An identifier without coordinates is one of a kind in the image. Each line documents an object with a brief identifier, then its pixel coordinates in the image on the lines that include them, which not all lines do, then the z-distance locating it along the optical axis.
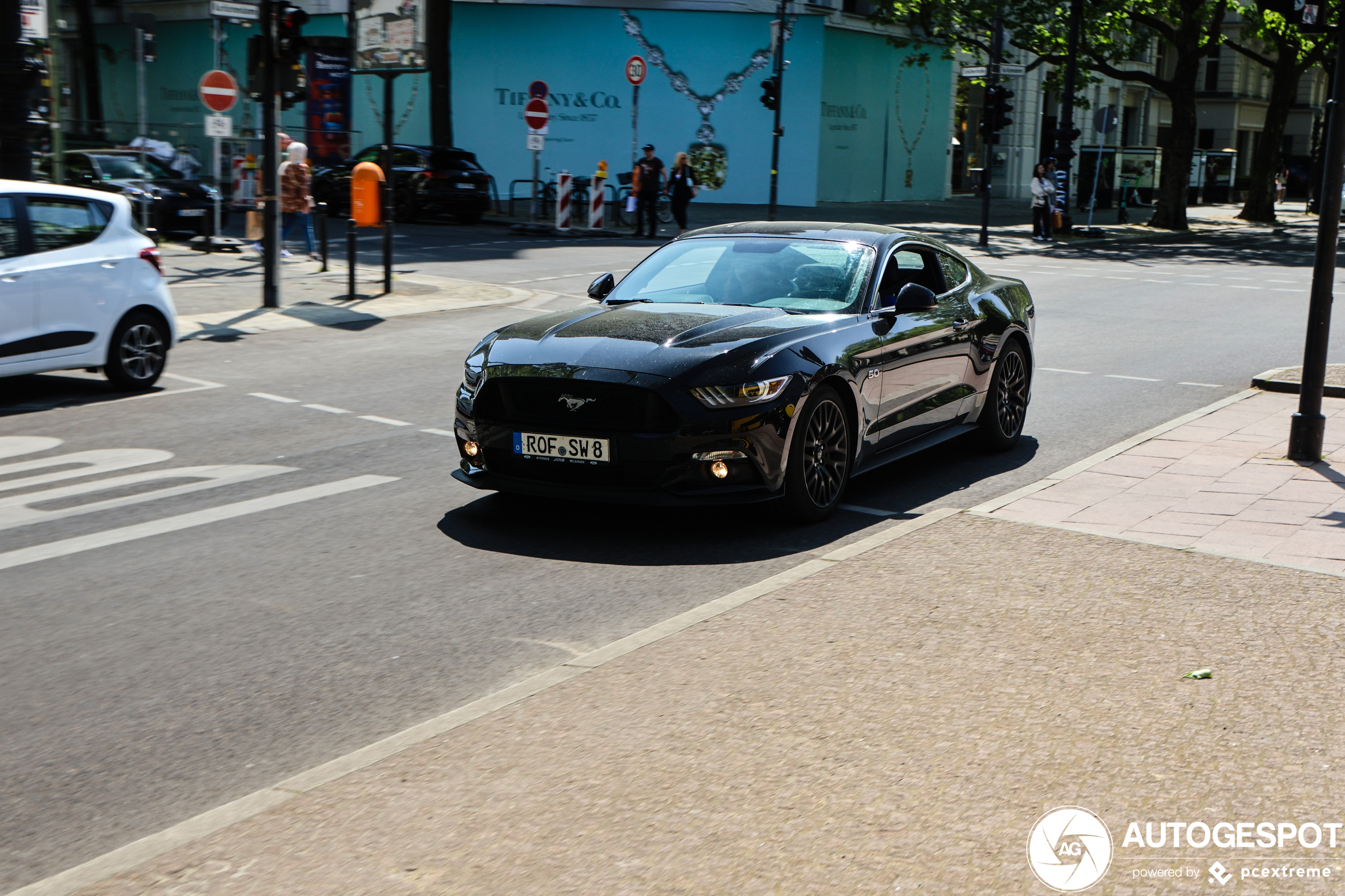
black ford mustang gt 6.64
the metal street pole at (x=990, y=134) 29.88
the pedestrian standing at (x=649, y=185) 28.00
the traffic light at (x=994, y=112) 30.55
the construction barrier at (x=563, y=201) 28.64
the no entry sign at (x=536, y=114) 26.56
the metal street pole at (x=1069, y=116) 31.75
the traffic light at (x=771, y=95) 29.88
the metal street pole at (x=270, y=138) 15.69
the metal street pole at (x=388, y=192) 17.03
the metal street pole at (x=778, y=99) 29.25
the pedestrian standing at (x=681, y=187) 28.97
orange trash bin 18.84
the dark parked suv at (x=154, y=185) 22.84
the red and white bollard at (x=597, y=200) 29.19
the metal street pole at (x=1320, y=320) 8.48
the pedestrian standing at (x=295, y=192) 19.98
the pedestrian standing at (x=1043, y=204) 32.03
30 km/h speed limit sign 27.98
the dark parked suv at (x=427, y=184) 30.06
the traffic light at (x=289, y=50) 15.93
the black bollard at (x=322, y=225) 19.41
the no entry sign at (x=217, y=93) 20.97
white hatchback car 10.41
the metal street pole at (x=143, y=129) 21.33
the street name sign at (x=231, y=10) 21.70
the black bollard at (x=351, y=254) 16.88
